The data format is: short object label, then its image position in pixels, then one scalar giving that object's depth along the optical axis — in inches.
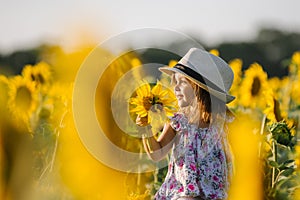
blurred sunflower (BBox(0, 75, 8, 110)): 139.7
